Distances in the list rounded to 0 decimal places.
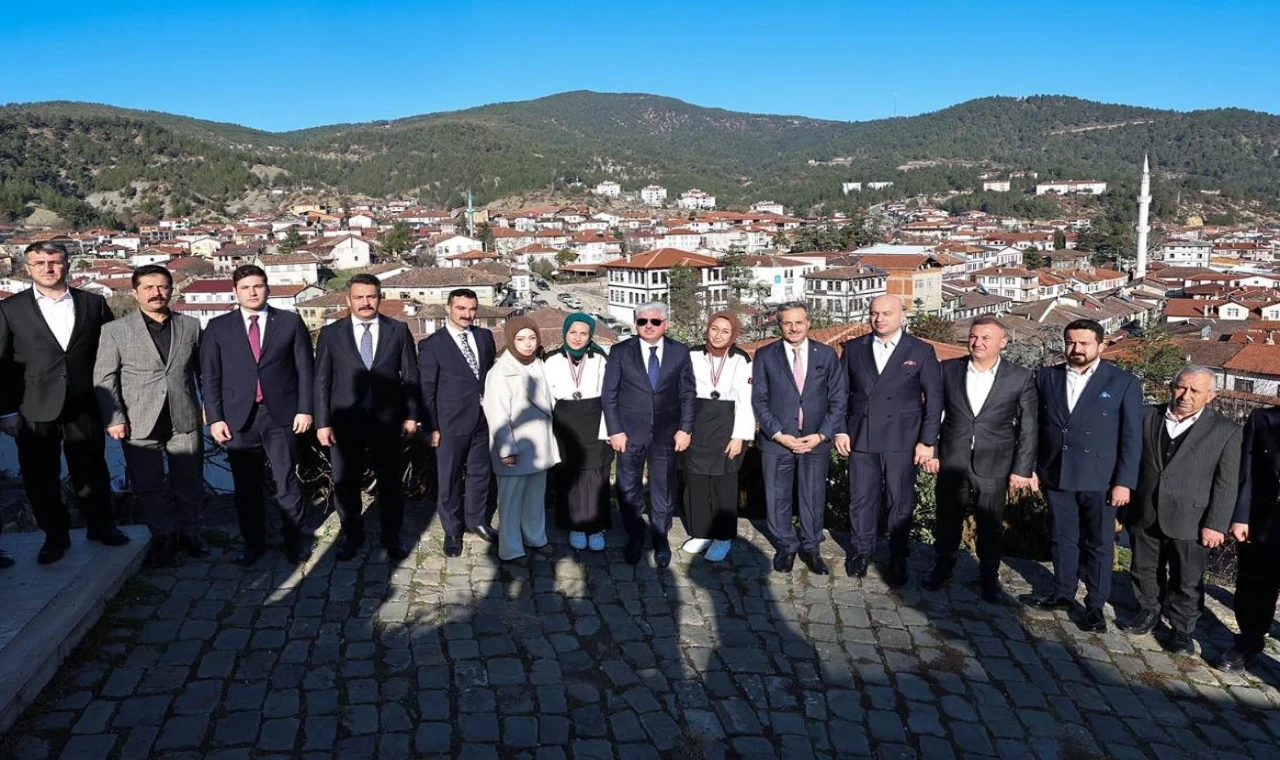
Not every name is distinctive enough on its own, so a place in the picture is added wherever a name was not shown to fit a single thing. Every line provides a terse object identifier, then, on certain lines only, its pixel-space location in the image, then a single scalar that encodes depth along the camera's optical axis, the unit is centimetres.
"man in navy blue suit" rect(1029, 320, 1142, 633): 382
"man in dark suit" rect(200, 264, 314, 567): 407
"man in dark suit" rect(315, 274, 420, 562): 421
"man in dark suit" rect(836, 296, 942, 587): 421
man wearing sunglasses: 440
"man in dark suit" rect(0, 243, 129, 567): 379
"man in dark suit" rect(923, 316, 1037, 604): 403
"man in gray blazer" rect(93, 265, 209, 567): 398
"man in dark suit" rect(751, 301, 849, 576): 432
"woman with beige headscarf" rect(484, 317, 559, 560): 437
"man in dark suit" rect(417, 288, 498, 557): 438
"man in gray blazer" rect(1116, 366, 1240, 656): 364
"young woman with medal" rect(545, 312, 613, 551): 450
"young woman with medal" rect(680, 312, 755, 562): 452
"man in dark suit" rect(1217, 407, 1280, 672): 355
